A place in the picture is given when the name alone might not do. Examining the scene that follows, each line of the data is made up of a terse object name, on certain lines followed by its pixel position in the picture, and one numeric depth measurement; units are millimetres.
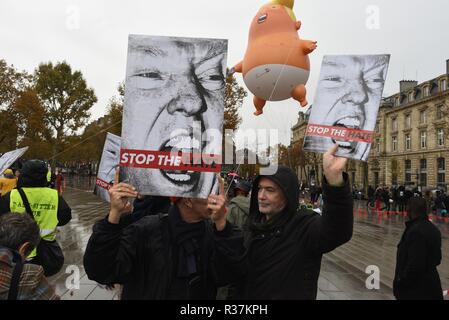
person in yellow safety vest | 3877
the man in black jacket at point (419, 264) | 3377
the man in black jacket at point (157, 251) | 1953
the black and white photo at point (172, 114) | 2031
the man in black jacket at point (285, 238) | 2004
